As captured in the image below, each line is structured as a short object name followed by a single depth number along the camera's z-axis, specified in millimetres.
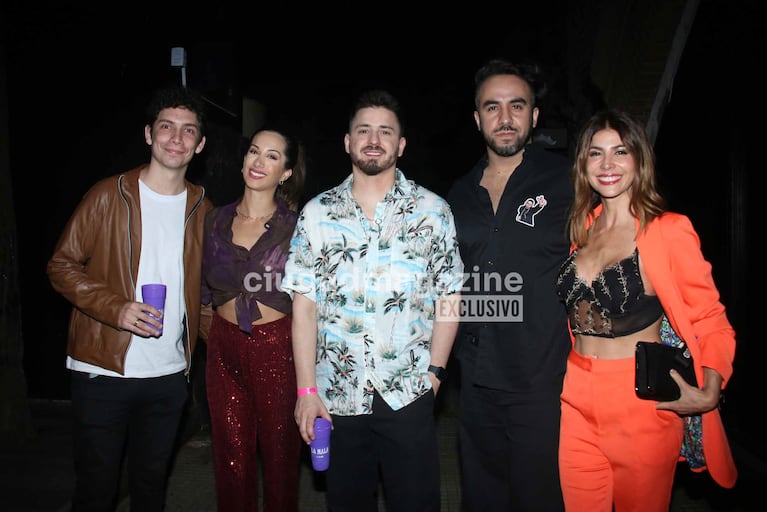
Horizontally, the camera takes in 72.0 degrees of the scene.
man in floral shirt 2326
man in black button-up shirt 2436
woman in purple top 2629
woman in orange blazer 2066
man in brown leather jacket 2531
